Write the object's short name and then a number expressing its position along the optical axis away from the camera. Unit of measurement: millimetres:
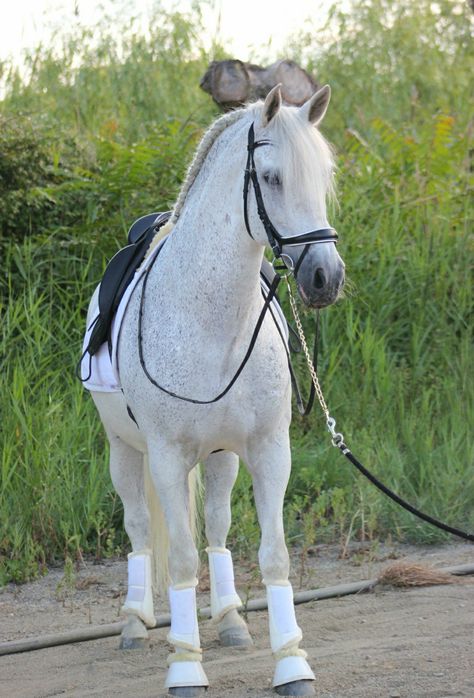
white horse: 6918
